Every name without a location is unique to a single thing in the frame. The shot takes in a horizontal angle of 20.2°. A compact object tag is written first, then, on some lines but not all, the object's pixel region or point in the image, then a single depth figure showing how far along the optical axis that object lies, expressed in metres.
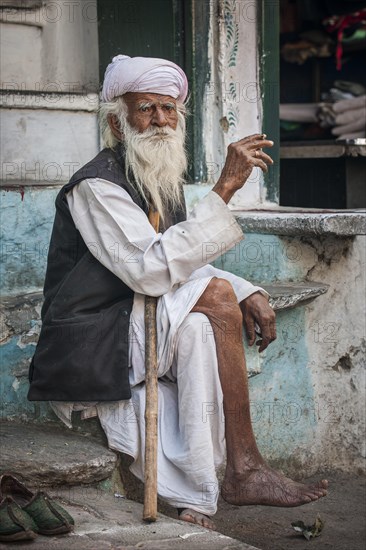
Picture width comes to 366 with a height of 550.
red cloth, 7.57
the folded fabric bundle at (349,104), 7.26
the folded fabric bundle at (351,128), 7.27
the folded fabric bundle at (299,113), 7.73
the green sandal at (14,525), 3.24
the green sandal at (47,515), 3.34
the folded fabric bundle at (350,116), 7.25
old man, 3.67
